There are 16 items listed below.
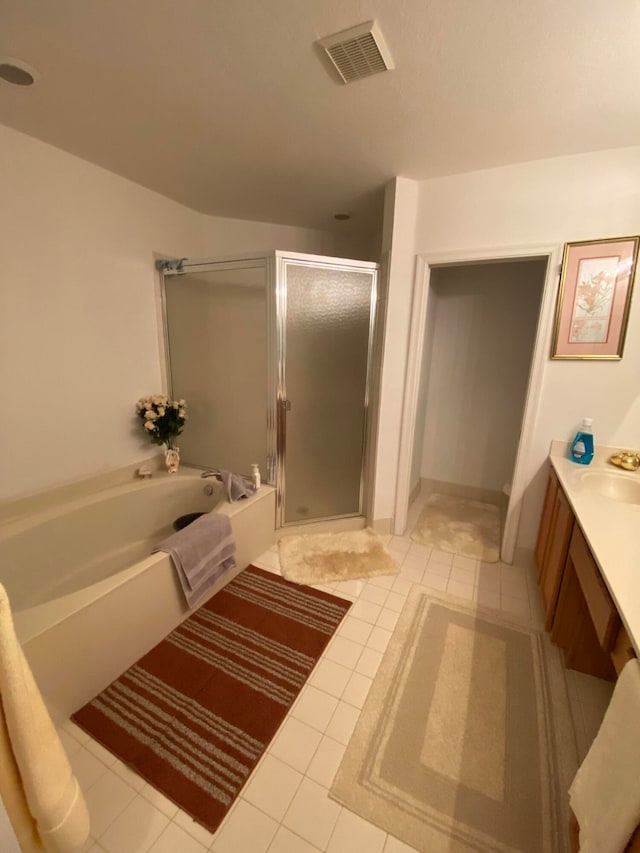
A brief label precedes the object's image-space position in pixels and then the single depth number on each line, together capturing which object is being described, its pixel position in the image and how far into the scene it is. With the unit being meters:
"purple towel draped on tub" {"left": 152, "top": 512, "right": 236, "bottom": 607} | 1.68
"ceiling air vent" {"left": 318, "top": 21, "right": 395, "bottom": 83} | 1.11
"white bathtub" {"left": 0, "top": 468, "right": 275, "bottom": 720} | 1.27
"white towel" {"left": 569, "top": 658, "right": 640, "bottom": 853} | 0.68
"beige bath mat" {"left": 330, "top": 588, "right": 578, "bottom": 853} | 1.05
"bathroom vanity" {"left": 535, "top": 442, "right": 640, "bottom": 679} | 0.96
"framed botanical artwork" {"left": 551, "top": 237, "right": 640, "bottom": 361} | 1.76
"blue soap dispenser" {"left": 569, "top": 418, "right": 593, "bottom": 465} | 1.88
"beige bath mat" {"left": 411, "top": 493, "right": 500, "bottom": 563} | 2.44
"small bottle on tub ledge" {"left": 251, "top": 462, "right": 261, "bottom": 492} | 2.35
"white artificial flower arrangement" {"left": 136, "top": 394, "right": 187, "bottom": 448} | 2.45
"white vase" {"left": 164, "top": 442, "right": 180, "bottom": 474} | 2.56
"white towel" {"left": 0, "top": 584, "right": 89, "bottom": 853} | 0.57
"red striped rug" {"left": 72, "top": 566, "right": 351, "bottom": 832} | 1.16
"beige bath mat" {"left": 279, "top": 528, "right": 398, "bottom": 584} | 2.13
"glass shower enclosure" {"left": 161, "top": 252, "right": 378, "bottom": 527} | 2.28
